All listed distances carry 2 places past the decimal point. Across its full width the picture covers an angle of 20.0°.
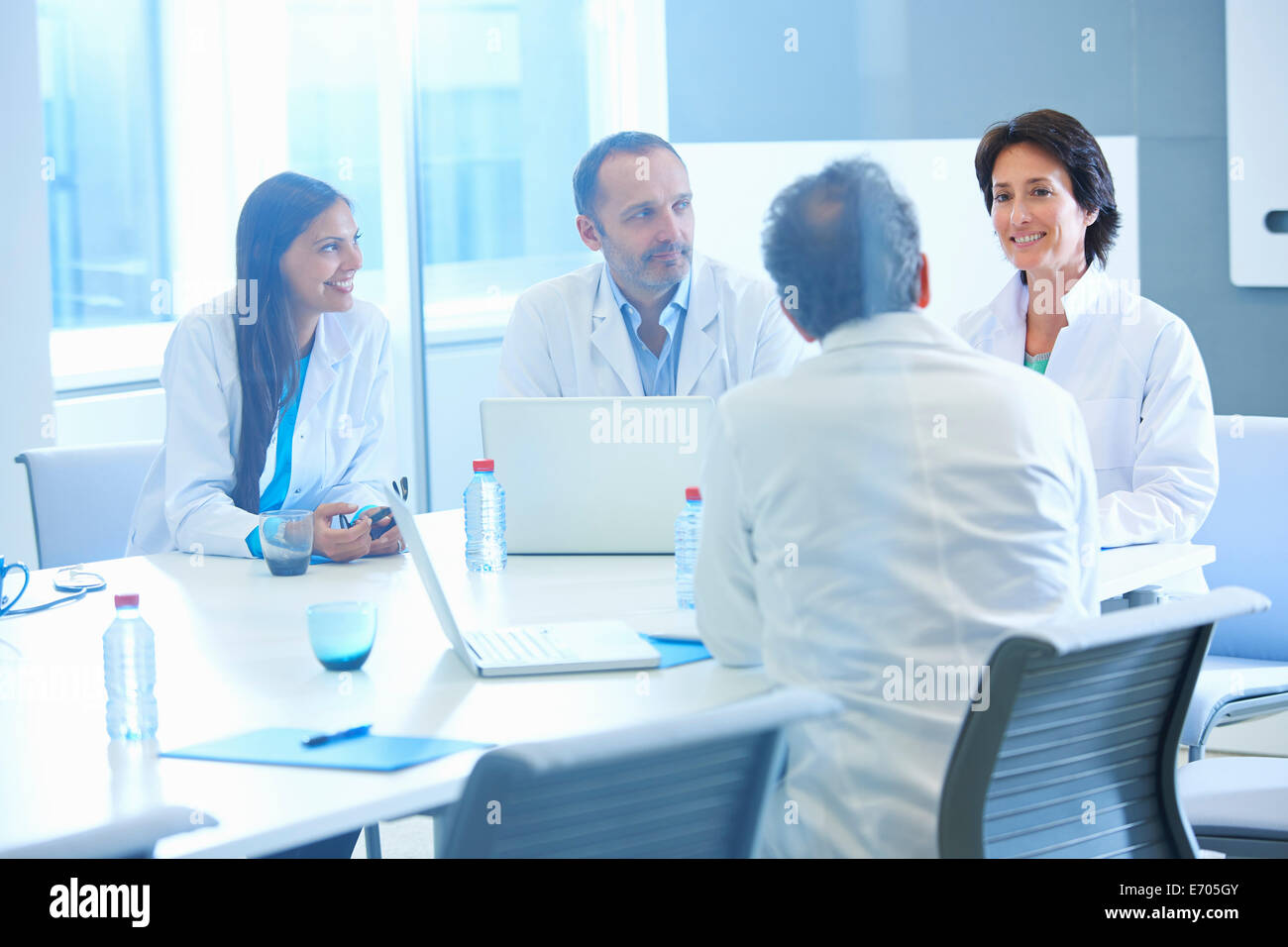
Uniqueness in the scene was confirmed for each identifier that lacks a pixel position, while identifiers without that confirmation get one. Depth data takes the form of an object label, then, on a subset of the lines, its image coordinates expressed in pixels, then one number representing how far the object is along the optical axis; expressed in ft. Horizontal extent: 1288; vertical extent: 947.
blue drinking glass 17.96
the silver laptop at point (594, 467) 19.90
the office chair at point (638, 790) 14.12
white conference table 16.60
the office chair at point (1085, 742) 16.55
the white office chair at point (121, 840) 12.64
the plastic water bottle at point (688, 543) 18.98
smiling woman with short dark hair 20.30
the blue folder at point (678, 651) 18.02
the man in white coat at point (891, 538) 17.03
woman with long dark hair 21.01
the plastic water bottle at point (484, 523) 19.96
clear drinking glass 19.79
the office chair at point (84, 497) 21.31
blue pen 17.05
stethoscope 19.46
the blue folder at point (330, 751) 16.86
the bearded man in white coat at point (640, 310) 21.68
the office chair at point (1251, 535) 20.33
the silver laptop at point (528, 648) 17.90
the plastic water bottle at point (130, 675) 17.24
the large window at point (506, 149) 28.39
